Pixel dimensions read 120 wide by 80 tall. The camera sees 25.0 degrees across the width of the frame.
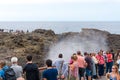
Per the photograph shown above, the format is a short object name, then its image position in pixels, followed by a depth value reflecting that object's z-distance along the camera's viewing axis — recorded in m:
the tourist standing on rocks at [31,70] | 8.02
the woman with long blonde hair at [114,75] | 7.90
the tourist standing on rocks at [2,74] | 7.61
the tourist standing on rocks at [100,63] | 13.76
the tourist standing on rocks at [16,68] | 7.98
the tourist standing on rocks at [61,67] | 9.90
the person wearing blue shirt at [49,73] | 7.77
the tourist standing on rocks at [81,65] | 11.13
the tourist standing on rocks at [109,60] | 14.19
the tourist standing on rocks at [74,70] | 9.98
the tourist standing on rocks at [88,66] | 12.09
